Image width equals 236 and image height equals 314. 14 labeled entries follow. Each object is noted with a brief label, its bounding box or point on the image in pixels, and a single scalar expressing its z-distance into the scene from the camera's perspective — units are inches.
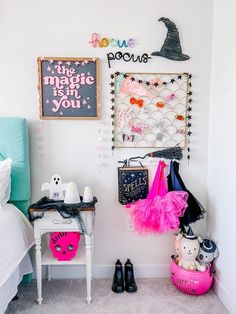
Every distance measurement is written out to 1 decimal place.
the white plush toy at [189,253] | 76.8
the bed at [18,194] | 67.9
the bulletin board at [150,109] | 82.6
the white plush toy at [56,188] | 77.4
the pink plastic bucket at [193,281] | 74.7
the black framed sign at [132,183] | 82.3
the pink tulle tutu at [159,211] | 76.1
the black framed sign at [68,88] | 80.6
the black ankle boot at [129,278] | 79.0
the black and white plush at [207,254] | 77.4
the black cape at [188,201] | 80.2
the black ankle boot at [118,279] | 78.8
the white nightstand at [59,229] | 71.1
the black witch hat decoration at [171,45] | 79.9
